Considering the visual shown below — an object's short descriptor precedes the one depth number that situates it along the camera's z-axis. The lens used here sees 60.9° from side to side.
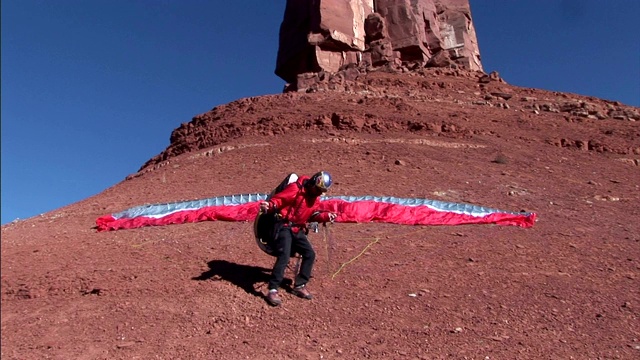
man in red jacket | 6.08
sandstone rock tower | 31.33
